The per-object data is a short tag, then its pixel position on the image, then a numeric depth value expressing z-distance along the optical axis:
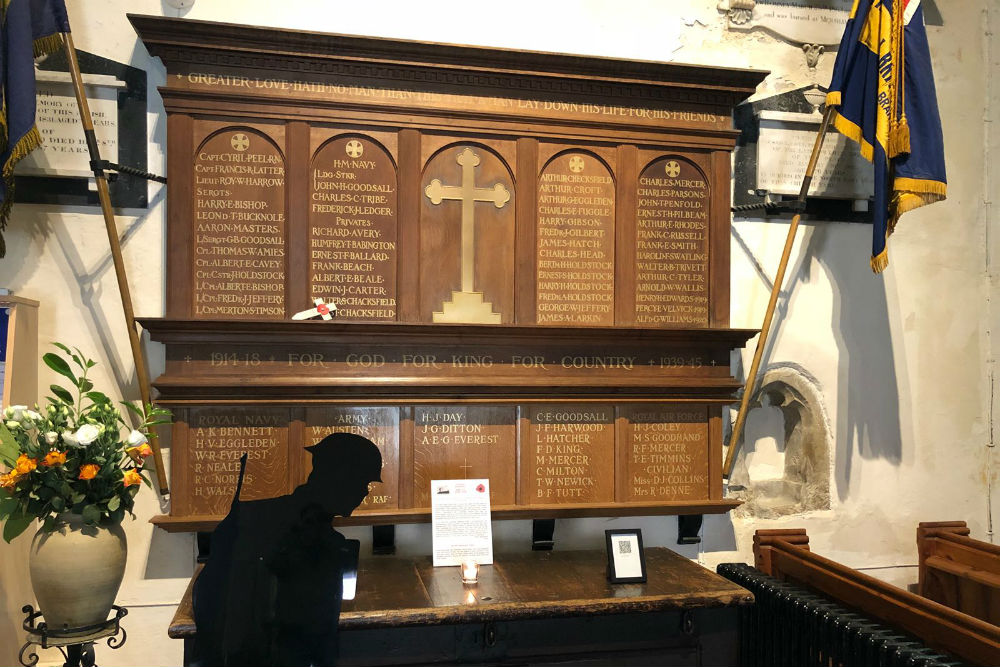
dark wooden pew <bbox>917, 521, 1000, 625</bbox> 3.18
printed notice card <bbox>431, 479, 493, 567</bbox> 2.84
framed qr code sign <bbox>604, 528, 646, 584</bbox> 2.72
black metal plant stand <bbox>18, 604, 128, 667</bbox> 2.31
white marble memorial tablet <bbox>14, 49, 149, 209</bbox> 2.87
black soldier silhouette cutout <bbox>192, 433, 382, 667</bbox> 1.71
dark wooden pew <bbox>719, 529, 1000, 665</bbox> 2.33
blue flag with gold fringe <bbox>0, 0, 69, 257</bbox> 2.58
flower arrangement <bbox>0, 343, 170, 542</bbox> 2.31
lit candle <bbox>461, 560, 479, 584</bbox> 2.65
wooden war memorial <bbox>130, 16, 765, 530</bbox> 2.84
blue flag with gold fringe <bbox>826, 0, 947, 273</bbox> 3.10
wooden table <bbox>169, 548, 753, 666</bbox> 2.43
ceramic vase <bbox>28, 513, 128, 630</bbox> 2.29
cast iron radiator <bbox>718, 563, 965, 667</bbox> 2.39
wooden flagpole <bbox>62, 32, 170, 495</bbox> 2.67
